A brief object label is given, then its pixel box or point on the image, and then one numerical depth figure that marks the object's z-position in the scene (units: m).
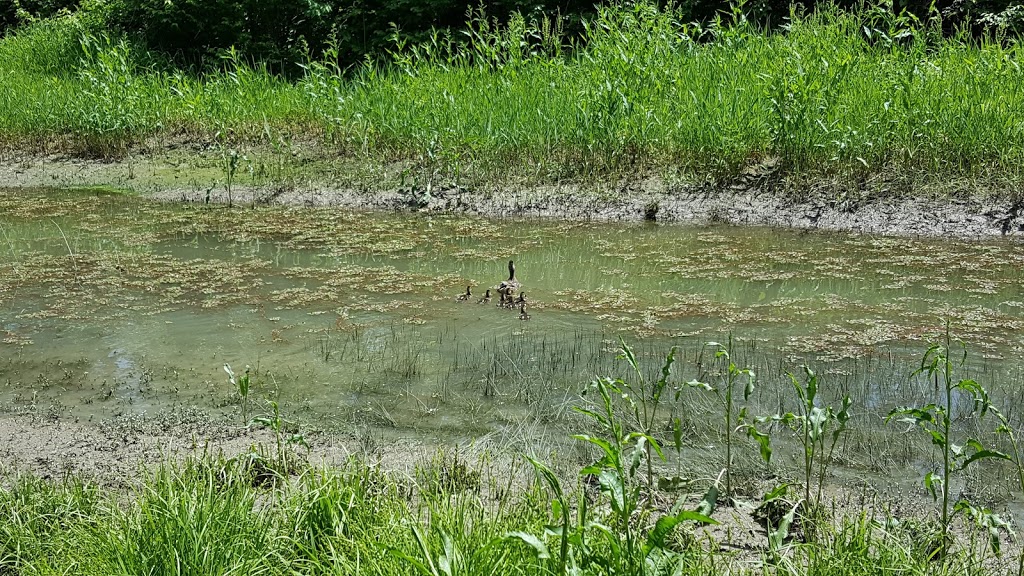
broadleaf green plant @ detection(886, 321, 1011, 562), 2.54
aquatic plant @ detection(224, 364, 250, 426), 3.52
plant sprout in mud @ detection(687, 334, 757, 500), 3.03
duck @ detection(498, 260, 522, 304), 5.81
